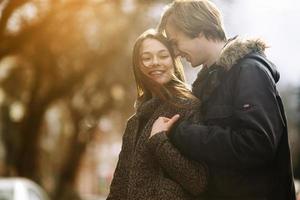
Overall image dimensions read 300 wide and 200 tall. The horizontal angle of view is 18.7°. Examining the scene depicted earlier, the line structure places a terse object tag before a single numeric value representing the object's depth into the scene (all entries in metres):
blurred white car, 12.47
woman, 3.67
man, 3.50
